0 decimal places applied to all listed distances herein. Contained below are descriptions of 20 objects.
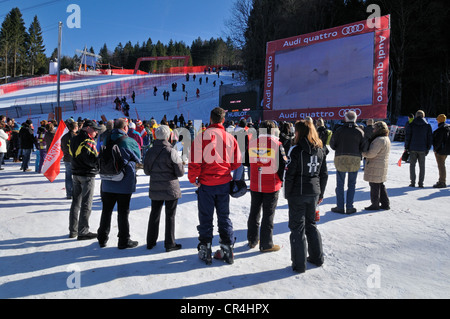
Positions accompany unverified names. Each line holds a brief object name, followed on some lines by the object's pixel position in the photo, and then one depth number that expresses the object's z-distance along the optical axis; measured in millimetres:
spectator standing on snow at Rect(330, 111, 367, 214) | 5316
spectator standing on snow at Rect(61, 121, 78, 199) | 5516
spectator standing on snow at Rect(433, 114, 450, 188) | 7180
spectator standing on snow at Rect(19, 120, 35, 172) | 9914
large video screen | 16312
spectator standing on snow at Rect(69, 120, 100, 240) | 4219
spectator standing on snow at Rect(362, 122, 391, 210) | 5383
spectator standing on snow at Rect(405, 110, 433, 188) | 6996
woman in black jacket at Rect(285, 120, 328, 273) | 3248
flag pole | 16406
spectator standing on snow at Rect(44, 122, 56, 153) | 7766
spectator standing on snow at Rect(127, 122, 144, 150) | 8441
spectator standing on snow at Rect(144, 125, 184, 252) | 3725
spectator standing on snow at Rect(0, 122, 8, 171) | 9344
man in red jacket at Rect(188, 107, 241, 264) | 3436
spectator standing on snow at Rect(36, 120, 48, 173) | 9117
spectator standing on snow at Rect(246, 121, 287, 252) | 3693
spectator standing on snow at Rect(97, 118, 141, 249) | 3852
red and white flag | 6180
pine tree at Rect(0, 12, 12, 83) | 57438
